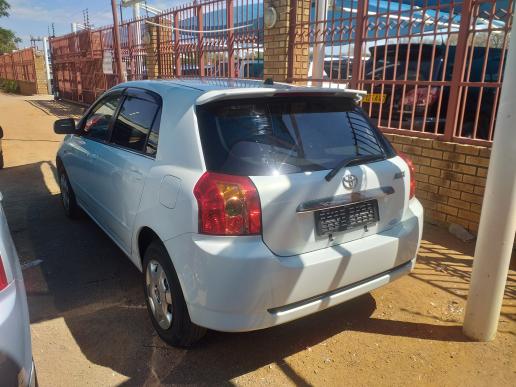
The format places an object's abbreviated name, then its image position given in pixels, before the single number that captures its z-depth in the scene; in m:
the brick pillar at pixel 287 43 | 6.42
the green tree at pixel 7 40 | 48.03
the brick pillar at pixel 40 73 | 26.02
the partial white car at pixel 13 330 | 1.65
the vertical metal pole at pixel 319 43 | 6.08
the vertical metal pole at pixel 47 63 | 23.98
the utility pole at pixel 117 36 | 9.81
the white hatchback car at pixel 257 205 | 2.17
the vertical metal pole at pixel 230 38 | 7.75
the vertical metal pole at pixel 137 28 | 11.91
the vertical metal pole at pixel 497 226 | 2.38
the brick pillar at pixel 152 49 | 10.91
